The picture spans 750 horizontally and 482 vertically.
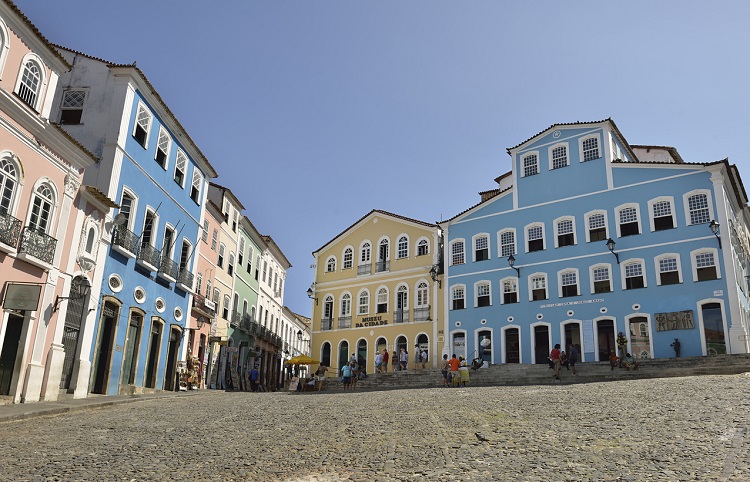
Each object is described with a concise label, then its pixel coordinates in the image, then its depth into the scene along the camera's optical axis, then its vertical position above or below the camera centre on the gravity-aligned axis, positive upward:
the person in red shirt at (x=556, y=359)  24.15 +1.61
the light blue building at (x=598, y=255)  29.14 +7.42
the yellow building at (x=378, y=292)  38.84 +6.64
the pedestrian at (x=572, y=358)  25.14 +1.74
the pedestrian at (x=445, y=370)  24.90 +1.10
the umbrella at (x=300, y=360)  34.38 +1.76
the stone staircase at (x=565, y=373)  22.08 +1.13
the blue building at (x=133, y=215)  21.45 +6.41
